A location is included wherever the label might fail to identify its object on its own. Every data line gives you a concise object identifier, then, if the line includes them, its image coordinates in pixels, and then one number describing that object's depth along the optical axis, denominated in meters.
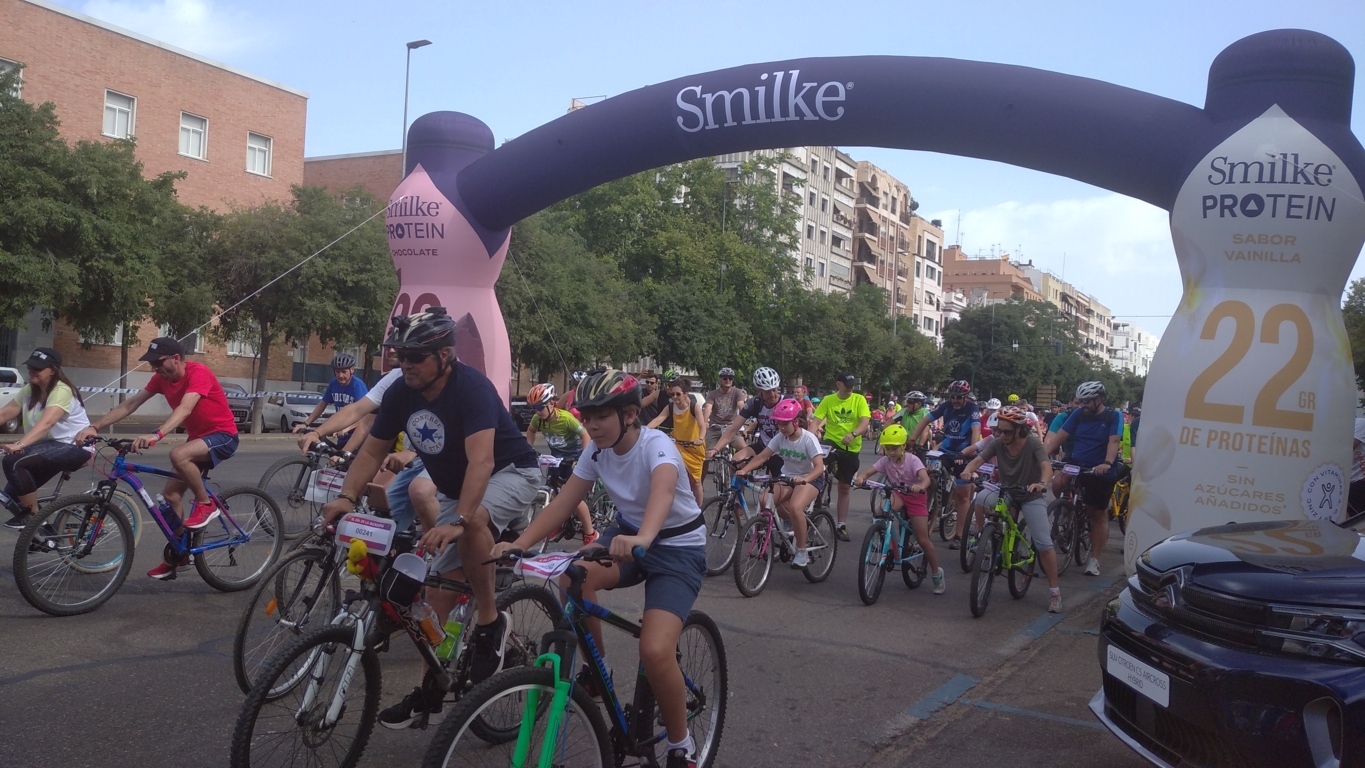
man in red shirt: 7.07
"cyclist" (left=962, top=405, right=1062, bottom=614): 8.69
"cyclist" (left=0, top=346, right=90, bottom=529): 6.89
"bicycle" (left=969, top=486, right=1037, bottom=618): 8.20
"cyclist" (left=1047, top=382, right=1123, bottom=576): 10.44
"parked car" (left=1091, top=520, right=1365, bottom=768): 3.46
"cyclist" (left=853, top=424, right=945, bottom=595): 8.99
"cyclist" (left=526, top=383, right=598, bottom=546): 9.95
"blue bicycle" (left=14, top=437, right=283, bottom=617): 6.42
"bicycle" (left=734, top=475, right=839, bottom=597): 8.54
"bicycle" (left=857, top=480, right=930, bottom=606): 8.50
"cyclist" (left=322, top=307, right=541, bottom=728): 4.42
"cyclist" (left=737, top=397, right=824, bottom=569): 9.10
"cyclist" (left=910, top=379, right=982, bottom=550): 12.12
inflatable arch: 7.15
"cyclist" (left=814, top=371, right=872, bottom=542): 11.38
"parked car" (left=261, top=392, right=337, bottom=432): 27.03
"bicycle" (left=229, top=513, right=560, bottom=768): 3.60
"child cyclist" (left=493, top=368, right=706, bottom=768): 3.85
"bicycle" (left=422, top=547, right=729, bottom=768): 3.15
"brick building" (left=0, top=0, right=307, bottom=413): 30.19
